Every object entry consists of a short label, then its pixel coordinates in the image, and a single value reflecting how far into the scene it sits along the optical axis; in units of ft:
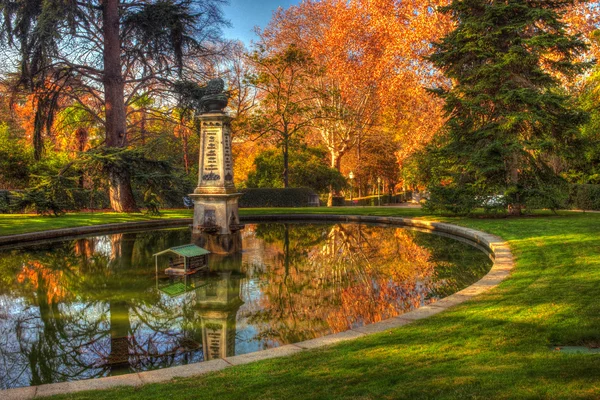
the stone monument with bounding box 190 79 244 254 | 39.14
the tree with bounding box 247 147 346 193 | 110.01
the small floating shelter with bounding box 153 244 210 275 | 29.66
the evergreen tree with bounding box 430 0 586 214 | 52.54
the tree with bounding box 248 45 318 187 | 90.19
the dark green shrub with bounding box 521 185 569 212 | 54.60
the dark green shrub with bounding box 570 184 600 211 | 69.62
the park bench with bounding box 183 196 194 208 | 90.89
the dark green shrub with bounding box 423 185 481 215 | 57.31
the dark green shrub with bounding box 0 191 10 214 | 74.84
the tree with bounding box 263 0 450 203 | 81.51
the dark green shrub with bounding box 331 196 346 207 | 102.01
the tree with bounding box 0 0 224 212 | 57.52
